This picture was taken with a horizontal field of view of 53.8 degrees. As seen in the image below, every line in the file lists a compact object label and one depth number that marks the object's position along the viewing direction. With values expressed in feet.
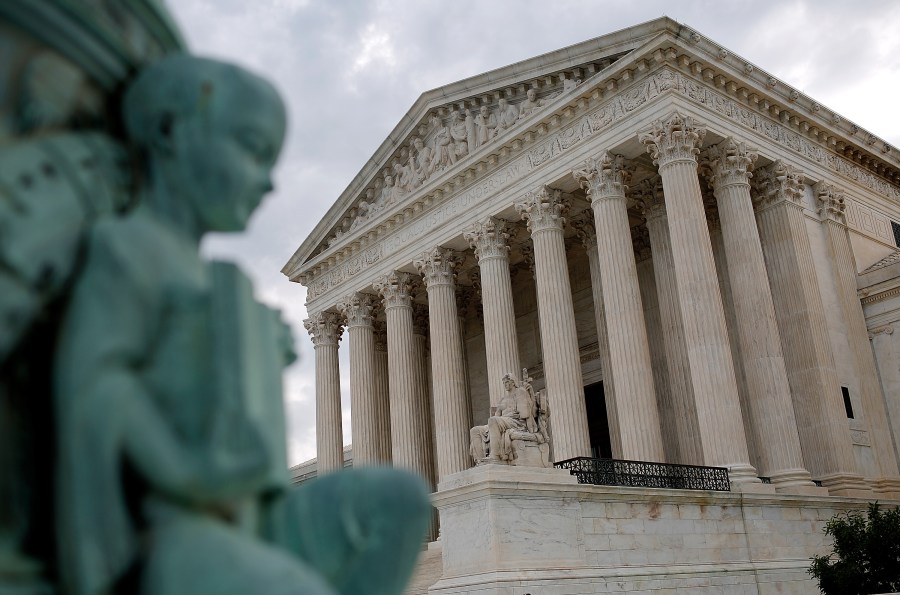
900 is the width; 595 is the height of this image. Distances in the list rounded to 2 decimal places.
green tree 52.39
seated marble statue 61.67
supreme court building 60.80
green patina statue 6.87
